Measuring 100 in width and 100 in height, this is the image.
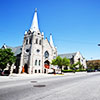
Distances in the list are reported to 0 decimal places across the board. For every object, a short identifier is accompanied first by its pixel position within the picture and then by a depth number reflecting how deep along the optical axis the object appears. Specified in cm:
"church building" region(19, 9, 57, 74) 4103
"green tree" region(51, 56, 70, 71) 3843
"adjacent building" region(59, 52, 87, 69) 6400
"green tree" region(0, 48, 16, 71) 2727
